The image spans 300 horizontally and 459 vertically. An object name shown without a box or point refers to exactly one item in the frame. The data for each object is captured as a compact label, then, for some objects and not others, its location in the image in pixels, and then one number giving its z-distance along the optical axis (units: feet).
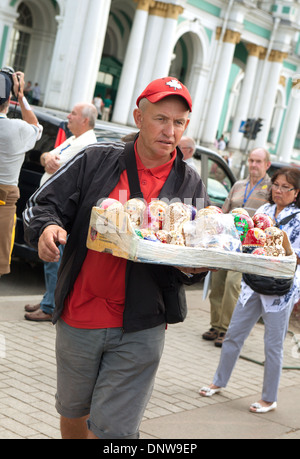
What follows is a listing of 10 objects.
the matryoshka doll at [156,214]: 10.98
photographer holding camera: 19.11
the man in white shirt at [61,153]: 23.66
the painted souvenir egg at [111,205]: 10.60
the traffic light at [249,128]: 107.65
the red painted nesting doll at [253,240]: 11.74
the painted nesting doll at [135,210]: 10.83
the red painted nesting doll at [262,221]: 12.35
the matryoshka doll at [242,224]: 11.93
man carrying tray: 11.21
